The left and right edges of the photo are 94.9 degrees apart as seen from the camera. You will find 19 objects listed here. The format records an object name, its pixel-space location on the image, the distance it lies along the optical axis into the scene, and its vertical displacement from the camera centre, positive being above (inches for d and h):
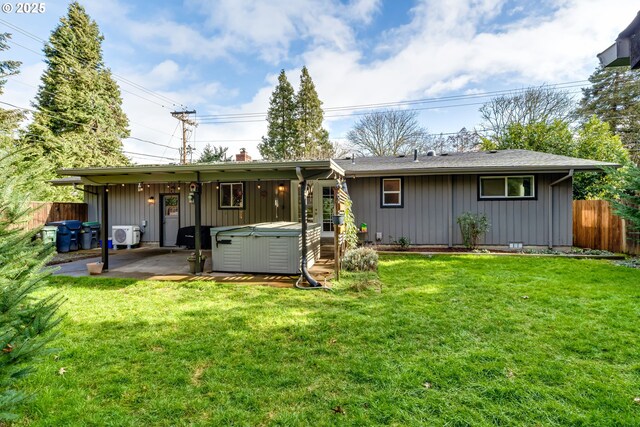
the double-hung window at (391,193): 361.4 +26.2
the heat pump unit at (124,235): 400.5 -26.8
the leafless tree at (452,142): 845.8 +210.7
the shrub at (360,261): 245.9 -39.3
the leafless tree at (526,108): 712.4 +267.5
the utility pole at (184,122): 840.9 +273.6
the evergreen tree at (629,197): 271.0 +14.6
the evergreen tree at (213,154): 973.2 +207.3
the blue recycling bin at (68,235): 358.9 -23.9
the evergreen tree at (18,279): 64.2 -15.7
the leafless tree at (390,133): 846.5 +237.9
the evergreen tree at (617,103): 714.2 +277.6
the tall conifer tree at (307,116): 928.9 +315.8
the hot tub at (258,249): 235.5 -28.2
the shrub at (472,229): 327.9 -17.2
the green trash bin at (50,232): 346.3 -19.3
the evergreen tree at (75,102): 660.7 +274.7
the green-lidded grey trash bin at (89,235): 387.9 -25.5
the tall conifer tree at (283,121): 928.3 +297.1
